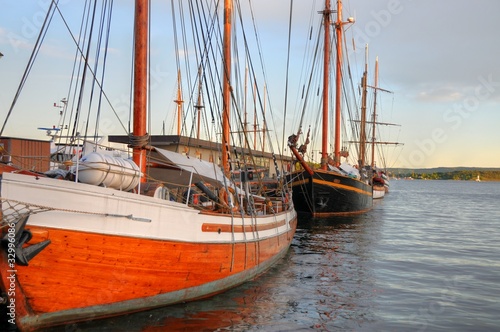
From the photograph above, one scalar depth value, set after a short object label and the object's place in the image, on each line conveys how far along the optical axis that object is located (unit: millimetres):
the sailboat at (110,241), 7152
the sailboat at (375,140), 62906
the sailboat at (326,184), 30441
